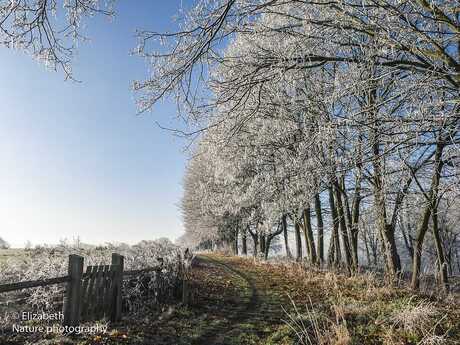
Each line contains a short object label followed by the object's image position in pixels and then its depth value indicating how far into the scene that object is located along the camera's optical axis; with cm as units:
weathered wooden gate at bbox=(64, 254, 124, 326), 604
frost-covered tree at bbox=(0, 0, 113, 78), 402
